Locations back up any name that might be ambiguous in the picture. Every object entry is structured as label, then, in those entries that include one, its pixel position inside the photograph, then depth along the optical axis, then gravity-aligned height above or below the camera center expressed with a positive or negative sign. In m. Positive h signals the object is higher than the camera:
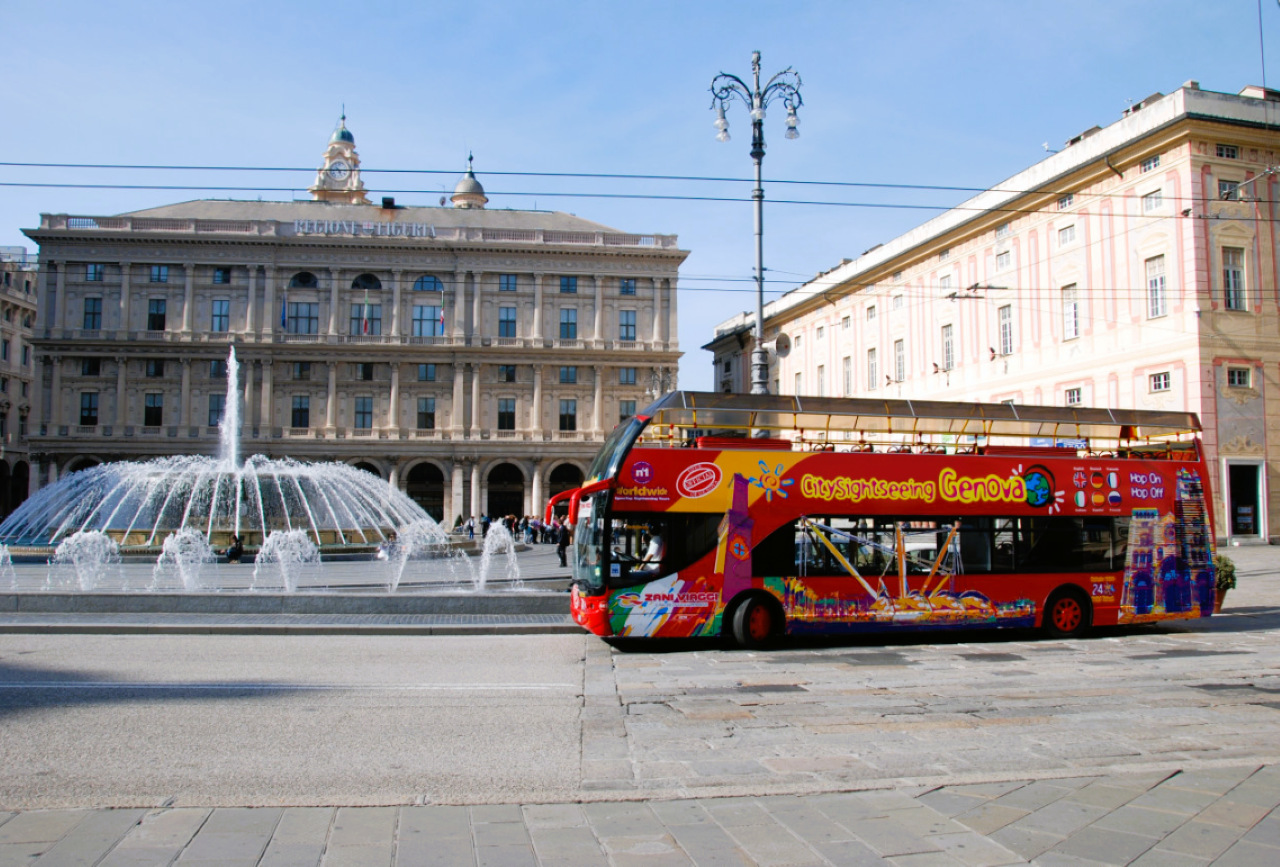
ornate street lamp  16.78 +5.52
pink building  30.75 +8.17
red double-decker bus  12.41 -0.35
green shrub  14.98 -1.16
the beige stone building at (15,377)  66.06 +8.81
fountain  25.06 -0.60
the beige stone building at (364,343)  56.81 +9.68
